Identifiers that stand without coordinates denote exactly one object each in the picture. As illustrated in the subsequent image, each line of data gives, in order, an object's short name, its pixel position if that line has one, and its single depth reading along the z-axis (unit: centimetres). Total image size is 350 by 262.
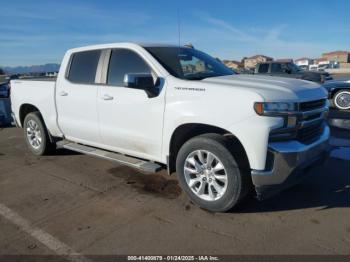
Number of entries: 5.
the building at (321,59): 9102
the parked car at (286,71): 1524
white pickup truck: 344
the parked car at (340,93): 1155
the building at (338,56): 8788
